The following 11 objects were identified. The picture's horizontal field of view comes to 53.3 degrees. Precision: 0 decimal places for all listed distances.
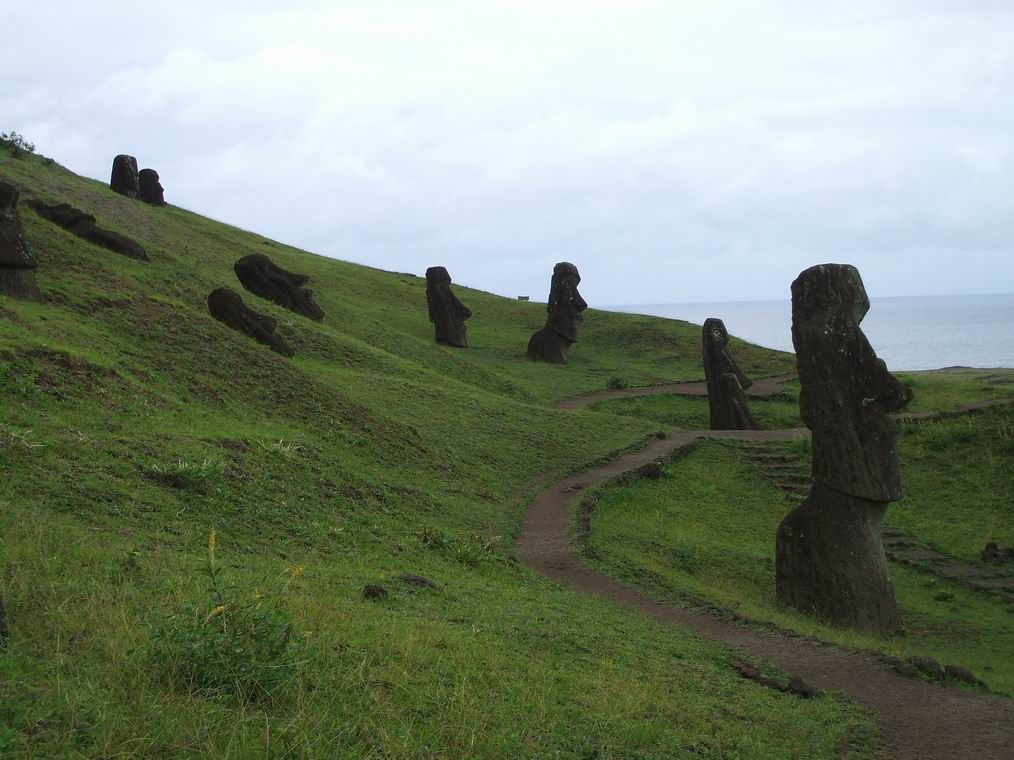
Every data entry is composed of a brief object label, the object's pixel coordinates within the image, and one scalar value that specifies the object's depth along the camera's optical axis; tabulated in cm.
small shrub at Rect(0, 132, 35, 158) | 4539
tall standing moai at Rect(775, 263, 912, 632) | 1443
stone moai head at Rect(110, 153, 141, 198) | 5162
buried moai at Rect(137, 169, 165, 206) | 5434
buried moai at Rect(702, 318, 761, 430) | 2925
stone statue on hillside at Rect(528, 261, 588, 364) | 4244
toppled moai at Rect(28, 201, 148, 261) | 2978
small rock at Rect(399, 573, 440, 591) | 1036
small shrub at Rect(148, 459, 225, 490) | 1197
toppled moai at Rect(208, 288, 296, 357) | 2509
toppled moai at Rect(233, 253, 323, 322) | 3466
